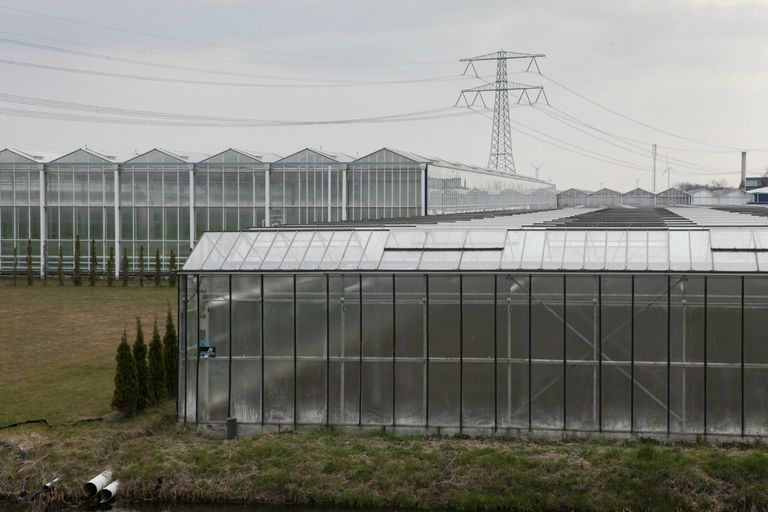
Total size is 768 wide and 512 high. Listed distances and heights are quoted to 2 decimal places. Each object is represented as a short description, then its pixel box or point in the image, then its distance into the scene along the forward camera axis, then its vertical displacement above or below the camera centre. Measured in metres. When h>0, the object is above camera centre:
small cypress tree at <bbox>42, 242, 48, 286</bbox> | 64.81 -1.42
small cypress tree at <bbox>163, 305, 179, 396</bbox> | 30.23 -3.40
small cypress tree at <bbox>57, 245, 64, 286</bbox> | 63.42 -1.83
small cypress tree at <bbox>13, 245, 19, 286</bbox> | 63.59 -1.36
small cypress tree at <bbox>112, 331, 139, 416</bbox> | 27.61 -3.83
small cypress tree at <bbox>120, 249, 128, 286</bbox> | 62.03 -1.79
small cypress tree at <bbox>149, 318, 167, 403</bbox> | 28.88 -3.65
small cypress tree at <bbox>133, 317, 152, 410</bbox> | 28.25 -3.51
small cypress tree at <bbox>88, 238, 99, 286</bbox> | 62.83 -1.57
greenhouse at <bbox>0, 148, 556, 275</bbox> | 63.59 +2.71
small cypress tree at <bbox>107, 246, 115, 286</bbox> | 62.28 -1.58
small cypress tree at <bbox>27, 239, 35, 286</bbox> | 63.31 -1.68
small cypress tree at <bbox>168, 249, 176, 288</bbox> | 61.69 -1.84
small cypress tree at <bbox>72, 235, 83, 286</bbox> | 63.19 -1.85
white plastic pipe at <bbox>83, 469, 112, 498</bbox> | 22.31 -5.21
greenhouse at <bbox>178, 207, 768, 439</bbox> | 24.16 -2.31
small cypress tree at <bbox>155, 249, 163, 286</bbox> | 61.22 -1.89
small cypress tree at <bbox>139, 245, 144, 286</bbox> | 61.69 -1.71
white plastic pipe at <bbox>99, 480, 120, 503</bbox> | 22.27 -5.36
